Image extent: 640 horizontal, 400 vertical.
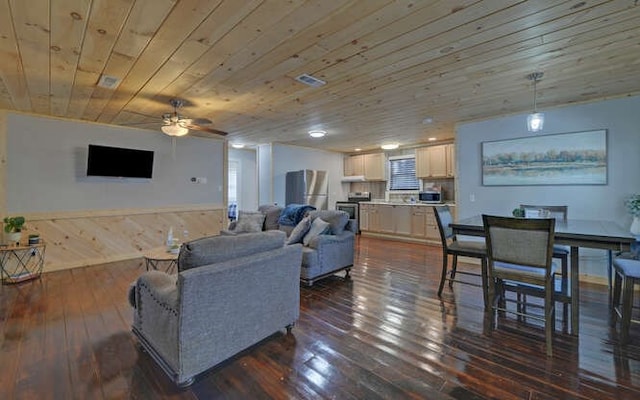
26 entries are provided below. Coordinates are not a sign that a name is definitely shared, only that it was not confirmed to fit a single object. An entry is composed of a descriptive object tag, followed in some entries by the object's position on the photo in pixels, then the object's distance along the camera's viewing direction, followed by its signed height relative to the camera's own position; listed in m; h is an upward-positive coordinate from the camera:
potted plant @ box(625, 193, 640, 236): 3.31 -0.14
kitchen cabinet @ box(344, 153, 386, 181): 7.75 +0.87
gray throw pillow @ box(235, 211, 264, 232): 4.77 -0.41
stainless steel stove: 7.75 -0.15
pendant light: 2.94 +0.82
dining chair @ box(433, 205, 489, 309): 3.02 -0.55
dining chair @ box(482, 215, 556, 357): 2.22 -0.44
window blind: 7.38 +0.63
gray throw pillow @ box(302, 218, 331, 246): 3.84 -0.43
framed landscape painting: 3.76 +0.53
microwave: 6.62 +0.02
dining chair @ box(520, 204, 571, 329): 2.71 -0.51
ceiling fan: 3.46 +0.88
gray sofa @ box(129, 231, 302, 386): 1.75 -0.70
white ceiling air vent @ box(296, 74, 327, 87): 2.92 +1.20
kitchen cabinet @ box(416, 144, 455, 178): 6.41 +0.82
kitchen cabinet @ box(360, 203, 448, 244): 6.35 -0.57
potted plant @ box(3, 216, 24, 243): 3.83 -0.42
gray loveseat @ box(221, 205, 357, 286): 3.59 -0.66
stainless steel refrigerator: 6.88 +0.24
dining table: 2.16 -0.31
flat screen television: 4.53 +0.57
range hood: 8.10 +0.54
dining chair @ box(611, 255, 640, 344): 2.21 -0.70
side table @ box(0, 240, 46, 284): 3.81 -0.92
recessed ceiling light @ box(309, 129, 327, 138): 5.36 +1.19
